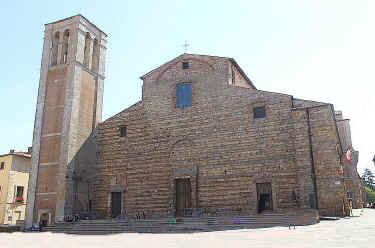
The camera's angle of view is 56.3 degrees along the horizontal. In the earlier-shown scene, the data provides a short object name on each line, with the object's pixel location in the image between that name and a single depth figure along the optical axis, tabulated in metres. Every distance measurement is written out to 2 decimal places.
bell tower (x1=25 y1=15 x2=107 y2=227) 21.30
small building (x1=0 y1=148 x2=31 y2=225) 30.80
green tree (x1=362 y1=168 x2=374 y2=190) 88.00
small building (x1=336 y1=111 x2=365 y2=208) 36.78
